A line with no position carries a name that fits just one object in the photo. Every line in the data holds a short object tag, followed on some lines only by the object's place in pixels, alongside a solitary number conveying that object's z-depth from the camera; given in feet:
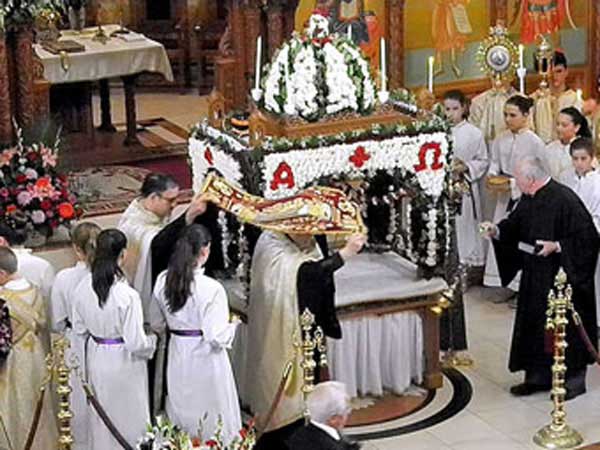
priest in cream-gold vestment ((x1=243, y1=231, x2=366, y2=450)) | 37.47
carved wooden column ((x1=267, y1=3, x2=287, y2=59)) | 53.36
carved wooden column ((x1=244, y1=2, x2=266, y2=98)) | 53.57
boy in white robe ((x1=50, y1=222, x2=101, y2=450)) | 35.70
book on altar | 59.82
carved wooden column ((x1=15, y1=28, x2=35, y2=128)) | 46.63
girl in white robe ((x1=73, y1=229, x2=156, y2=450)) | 34.94
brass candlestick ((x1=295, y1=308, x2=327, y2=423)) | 35.32
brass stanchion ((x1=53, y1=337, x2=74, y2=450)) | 34.01
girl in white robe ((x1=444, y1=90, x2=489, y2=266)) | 47.85
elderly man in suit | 28.84
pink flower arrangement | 43.47
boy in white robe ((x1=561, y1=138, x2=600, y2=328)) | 43.60
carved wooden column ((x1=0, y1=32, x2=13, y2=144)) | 46.26
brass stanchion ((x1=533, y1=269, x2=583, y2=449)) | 37.55
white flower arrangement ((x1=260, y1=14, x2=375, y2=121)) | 38.81
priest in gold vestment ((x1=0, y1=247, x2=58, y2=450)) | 35.32
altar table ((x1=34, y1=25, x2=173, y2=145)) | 59.16
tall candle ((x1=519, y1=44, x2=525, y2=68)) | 49.19
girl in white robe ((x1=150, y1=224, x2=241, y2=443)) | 35.14
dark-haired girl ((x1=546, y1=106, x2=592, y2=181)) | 46.26
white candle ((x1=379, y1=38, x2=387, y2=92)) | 40.12
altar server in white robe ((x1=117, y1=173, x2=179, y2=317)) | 38.11
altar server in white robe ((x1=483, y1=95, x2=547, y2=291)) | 46.85
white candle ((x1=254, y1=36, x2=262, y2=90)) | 40.22
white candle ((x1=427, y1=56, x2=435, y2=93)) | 43.11
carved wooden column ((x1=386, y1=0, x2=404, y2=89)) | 56.65
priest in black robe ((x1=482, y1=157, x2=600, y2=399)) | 40.32
